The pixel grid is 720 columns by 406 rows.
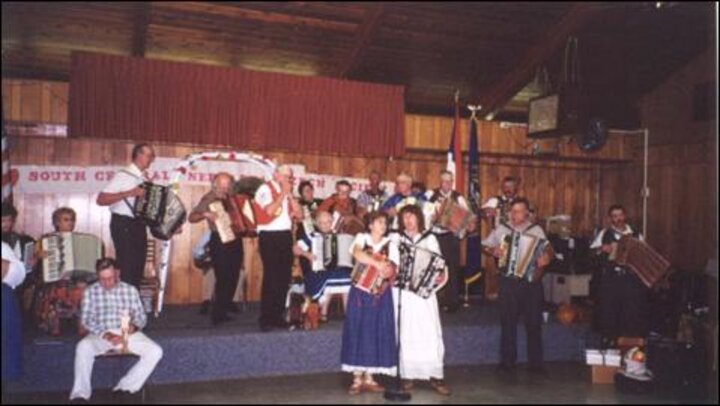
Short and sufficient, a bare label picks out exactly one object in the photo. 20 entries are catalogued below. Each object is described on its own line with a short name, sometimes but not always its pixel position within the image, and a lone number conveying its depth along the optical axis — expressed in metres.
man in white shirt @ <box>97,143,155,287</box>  6.57
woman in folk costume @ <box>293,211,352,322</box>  7.22
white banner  8.62
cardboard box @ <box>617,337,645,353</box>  6.82
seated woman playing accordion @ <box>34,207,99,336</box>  6.39
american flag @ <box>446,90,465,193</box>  9.32
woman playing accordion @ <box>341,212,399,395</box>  5.97
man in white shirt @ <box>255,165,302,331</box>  6.75
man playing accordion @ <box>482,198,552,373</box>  6.89
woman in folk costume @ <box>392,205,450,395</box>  6.12
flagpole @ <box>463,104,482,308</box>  9.34
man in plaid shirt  5.66
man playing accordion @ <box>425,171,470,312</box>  8.14
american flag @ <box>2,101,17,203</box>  5.37
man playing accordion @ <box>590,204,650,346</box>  7.36
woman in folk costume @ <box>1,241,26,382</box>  5.05
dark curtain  7.63
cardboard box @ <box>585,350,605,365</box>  6.68
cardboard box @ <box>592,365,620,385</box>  6.69
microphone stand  5.82
